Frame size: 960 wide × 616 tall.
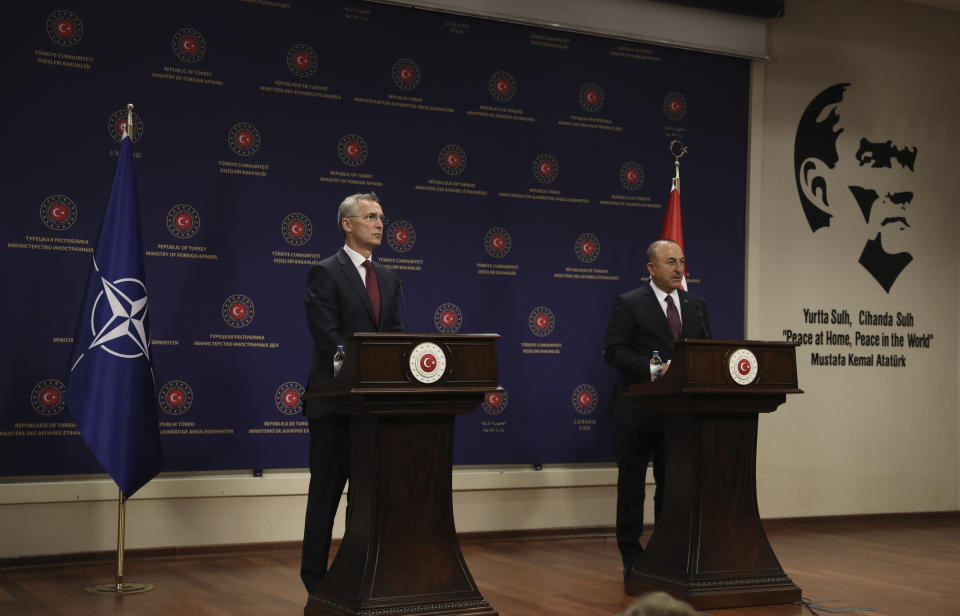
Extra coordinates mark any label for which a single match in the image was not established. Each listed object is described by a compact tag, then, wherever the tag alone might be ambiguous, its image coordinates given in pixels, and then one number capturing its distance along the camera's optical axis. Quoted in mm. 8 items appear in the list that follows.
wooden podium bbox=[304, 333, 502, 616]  3736
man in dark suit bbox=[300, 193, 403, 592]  4281
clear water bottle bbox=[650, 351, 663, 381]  4887
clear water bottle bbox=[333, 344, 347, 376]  4047
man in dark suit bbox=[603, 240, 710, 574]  5273
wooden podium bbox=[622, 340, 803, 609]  4418
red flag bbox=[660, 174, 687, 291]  6773
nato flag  4883
